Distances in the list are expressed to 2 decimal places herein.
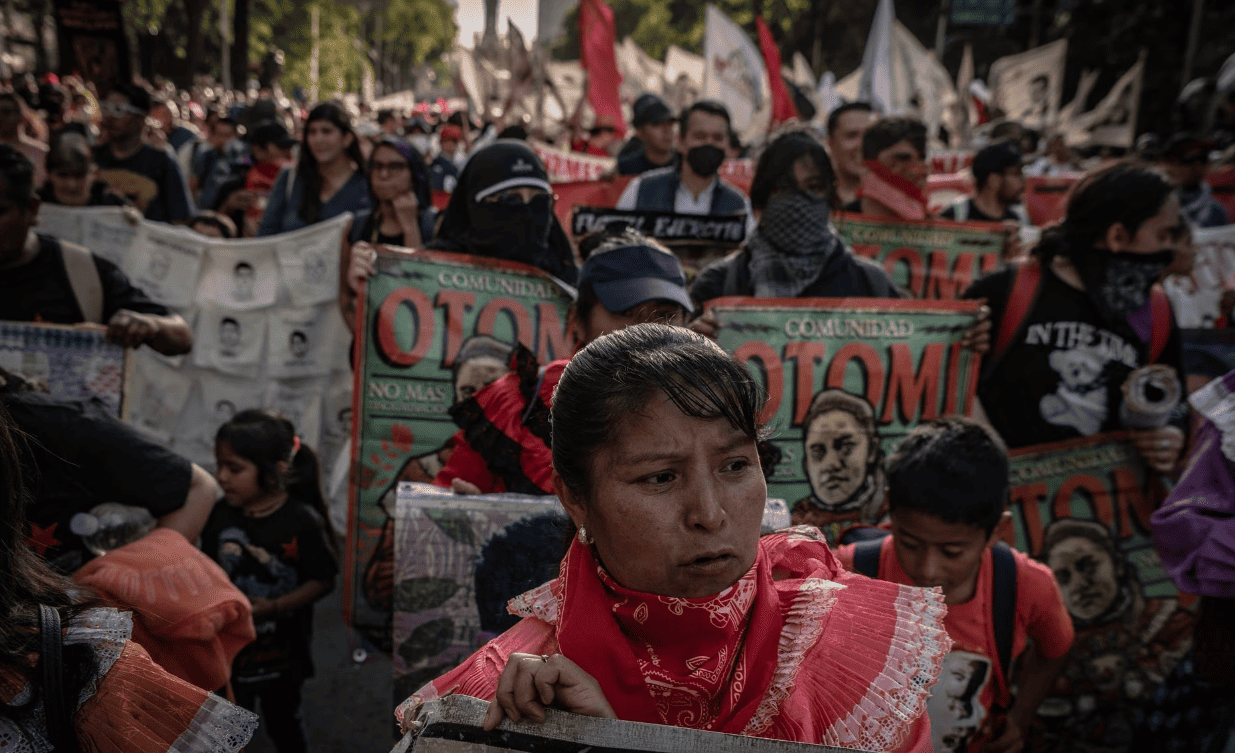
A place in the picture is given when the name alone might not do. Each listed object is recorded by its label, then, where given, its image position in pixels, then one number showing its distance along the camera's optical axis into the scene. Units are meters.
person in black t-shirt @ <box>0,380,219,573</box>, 2.02
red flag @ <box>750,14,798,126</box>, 12.20
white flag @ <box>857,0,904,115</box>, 13.09
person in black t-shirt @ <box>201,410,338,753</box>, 3.25
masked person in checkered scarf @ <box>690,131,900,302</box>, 3.54
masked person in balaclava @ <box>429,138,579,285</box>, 3.74
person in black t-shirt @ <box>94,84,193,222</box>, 6.39
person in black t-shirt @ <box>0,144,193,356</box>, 3.12
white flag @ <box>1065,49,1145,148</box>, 17.55
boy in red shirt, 2.33
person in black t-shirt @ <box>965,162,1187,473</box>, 3.17
